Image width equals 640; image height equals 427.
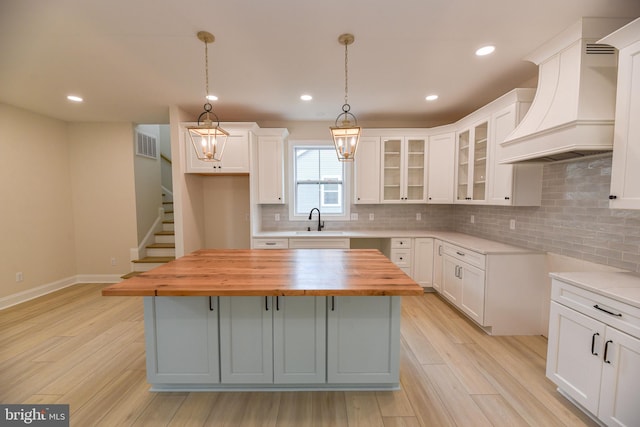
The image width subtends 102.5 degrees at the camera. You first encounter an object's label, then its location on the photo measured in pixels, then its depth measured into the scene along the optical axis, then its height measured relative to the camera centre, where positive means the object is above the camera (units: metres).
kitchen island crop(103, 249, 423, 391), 1.89 -1.01
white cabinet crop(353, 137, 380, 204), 4.12 +0.49
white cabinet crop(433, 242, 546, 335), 2.70 -0.93
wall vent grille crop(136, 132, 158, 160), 4.56 +1.04
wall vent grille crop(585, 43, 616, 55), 1.90 +1.15
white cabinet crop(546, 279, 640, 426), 1.43 -0.94
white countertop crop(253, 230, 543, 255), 3.09 -0.49
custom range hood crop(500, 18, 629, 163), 1.82 +0.83
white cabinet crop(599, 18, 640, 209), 1.59 +0.52
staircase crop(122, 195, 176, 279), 4.45 -0.90
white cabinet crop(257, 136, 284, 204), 4.02 +0.51
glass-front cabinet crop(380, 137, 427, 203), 4.12 +0.54
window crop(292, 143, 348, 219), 4.40 +0.33
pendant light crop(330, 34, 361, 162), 1.98 +0.52
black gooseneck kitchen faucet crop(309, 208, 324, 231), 4.31 -0.36
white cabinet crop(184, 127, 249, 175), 3.78 +0.64
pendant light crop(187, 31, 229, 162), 2.02 +0.55
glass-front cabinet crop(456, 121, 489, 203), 3.23 +0.53
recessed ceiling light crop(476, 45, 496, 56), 2.24 +1.36
